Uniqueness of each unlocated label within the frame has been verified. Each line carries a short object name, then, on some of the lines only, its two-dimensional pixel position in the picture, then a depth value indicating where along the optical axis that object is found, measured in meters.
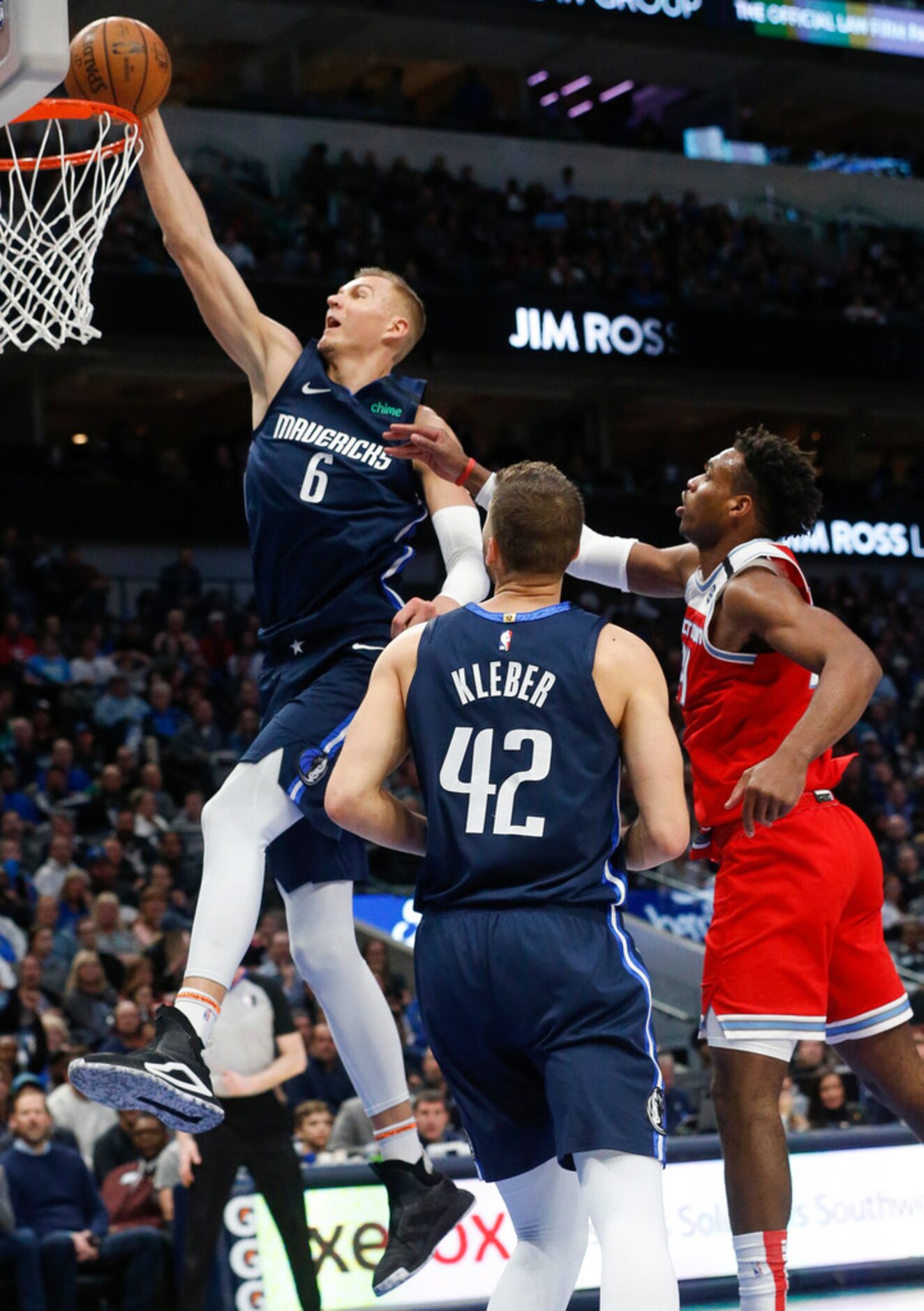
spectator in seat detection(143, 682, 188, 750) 15.71
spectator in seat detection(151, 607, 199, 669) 17.16
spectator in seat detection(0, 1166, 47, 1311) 7.96
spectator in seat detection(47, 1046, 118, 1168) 9.34
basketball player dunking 4.80
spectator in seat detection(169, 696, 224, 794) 15.29
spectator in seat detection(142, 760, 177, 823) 14.44
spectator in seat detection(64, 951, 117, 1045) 10.79
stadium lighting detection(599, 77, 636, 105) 28.28
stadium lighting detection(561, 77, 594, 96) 28.03
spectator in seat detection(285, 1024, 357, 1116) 10.39
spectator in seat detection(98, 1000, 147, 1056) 9.68
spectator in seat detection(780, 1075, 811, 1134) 10.83
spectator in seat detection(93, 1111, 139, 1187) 8.77
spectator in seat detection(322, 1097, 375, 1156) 9.66
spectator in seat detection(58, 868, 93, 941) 12.44
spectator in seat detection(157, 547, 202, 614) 18.70
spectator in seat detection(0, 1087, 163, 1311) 8.12
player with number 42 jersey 3.75
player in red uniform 4.57
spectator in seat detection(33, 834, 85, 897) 12.98
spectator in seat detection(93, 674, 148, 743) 15.69
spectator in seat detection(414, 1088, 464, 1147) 9.66
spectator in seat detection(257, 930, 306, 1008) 11.73
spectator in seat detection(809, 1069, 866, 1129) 10.98
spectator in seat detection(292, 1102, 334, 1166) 9.62
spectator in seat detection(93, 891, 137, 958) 11.85
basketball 5.09
